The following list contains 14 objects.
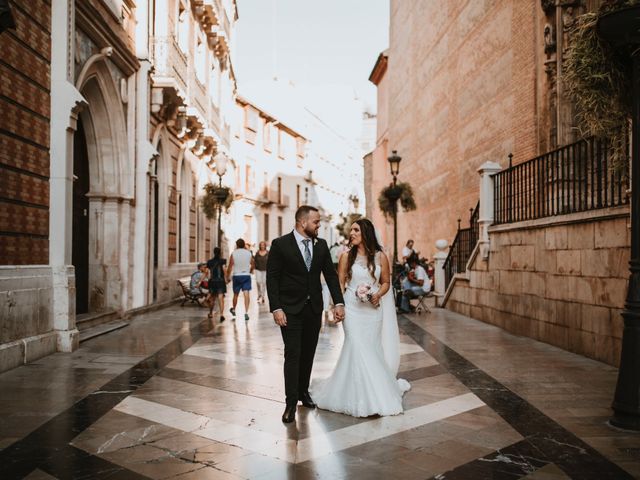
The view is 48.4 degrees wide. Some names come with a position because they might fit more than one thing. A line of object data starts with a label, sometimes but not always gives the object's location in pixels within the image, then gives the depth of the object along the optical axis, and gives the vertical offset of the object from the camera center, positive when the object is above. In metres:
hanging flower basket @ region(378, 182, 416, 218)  26.30 +1.93
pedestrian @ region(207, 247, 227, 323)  15.62 -0.62
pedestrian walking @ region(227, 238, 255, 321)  15.21 -0.42
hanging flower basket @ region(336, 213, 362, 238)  66.66 +2.44
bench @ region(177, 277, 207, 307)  19.47 -1.23
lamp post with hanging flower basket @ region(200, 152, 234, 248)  21.42 +1.80
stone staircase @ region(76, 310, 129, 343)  12.26 -1.38
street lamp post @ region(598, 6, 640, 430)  5.63 -0.34
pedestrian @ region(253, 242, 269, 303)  20.09 -0.48
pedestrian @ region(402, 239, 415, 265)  20.60 +0.05
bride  6.27 -0.85
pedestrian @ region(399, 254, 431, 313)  17.05 -0.81
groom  6.16 -0.34
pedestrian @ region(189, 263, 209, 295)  19.41 -0.82
